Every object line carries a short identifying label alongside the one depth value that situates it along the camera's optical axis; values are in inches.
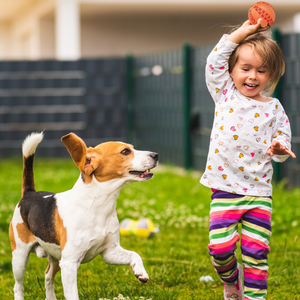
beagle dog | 241.8
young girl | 259.8
